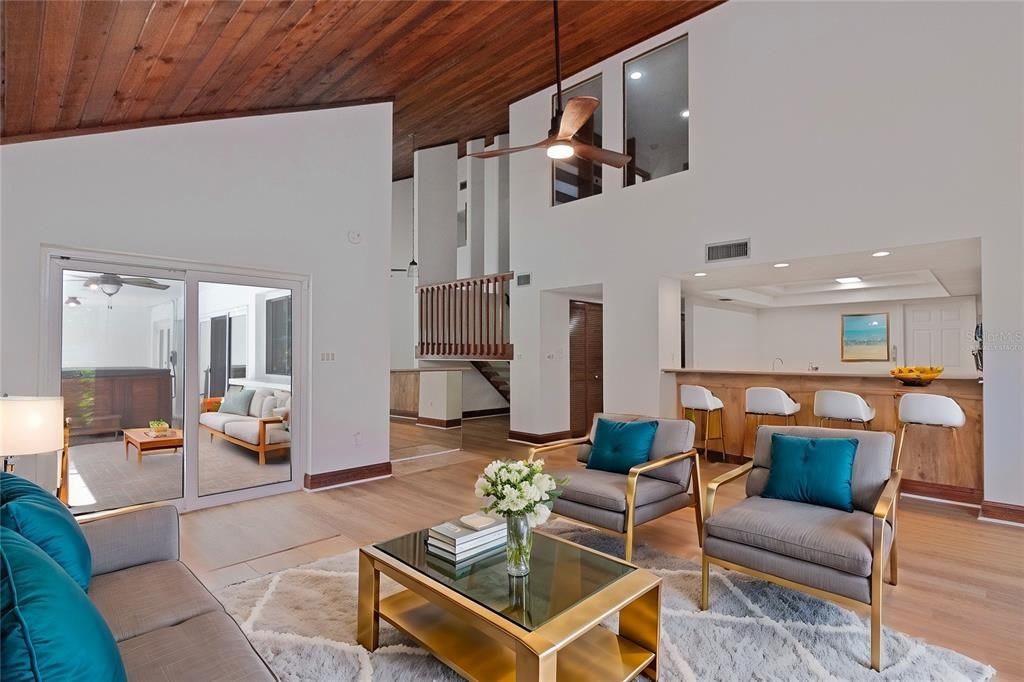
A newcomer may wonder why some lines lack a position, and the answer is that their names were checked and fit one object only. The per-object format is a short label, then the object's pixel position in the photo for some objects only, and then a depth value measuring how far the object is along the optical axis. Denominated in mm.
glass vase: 2166
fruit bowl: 4605
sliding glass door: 3941
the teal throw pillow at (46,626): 1049
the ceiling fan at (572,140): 3436
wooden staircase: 9930
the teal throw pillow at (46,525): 1705
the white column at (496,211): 9453
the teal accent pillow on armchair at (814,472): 2766
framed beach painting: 8117
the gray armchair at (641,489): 3158
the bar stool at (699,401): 5664
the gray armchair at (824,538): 2254
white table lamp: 2279
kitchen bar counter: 4473
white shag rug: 2189
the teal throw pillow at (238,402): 4715
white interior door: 7402
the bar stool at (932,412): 4242
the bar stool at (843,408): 4723
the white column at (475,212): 9867
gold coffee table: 1807
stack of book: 2314
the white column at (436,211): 9773
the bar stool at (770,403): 5176
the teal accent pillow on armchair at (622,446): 3562
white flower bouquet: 2109
